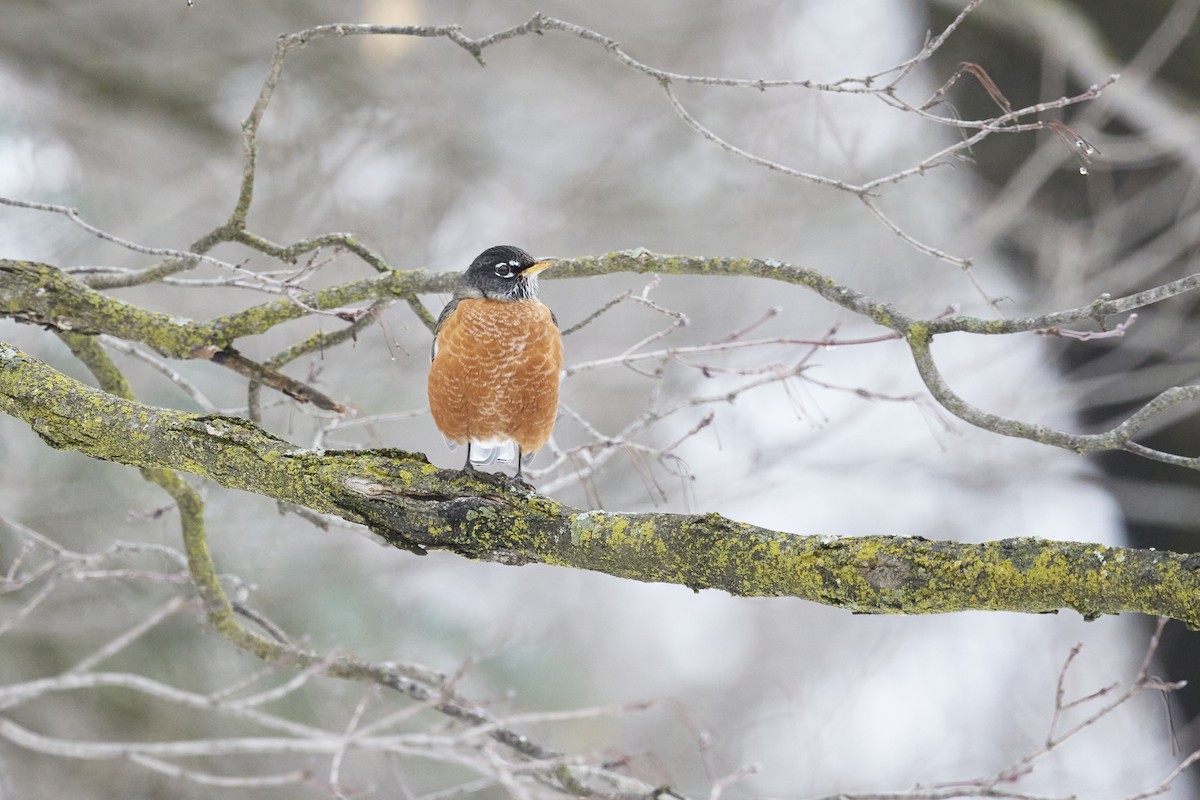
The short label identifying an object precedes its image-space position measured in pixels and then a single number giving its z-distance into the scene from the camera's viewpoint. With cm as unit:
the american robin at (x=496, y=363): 1140
